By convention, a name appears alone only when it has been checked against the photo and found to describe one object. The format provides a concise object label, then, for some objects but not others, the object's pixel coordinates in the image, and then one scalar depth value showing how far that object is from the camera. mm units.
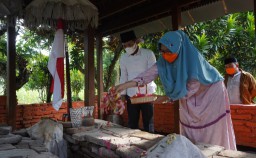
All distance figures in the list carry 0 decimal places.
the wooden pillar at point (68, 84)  4526
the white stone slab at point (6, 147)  2787
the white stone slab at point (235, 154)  2192
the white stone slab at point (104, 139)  2873
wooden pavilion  4332
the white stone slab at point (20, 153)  2482
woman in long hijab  2529
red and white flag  4090
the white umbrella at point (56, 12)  3918
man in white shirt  3816
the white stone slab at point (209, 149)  2268
